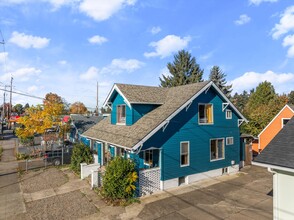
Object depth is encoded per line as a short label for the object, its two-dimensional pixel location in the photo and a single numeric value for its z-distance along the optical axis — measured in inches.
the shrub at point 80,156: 738.2
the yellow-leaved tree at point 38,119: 1029.2
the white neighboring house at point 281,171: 312.5
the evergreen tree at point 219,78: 2028.8
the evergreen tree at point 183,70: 2079.5
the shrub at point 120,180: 497.4
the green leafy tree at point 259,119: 1173.7
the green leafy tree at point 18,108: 5116.1
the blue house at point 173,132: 569.0
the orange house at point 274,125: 980.9
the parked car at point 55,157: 860.6
